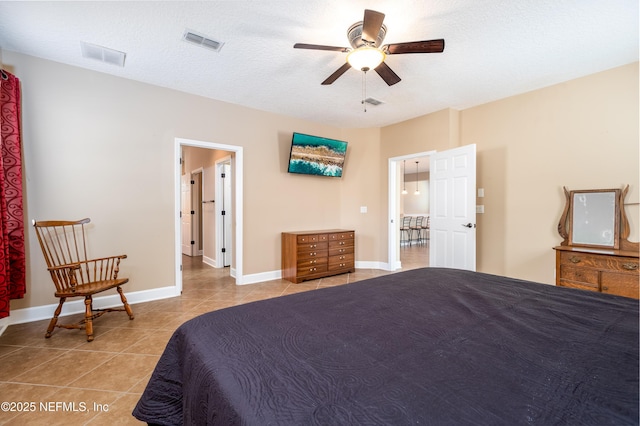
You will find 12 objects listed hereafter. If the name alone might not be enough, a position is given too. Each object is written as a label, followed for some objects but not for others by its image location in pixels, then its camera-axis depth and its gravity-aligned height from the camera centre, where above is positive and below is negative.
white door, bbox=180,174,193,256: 6.40 -0.14
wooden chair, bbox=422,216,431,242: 9.79 -0.69
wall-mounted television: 4.50 +0.95
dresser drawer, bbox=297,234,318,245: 4.21 -0.43
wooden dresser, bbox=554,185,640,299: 2.53 -0.39
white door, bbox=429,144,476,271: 3.66 +0.02
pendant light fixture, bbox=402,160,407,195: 10.90 +1.02
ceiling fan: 1.94 +1.24
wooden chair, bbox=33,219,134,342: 2.40 -0.52
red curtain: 2.44 +0.25
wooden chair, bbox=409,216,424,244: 9.30 -0.55
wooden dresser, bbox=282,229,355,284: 4.22 -0.70
